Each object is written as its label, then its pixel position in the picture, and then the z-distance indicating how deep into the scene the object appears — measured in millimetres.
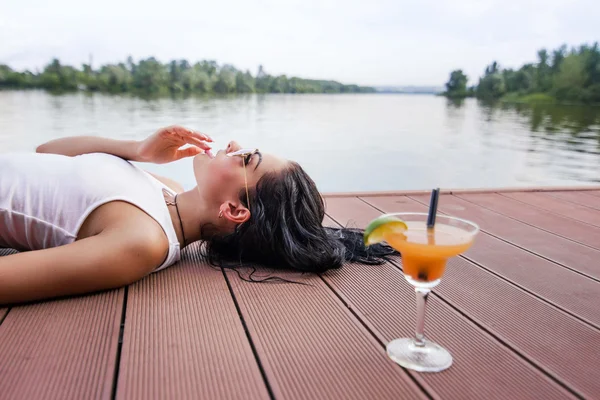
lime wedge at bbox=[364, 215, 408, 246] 990
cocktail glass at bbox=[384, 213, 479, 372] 974
